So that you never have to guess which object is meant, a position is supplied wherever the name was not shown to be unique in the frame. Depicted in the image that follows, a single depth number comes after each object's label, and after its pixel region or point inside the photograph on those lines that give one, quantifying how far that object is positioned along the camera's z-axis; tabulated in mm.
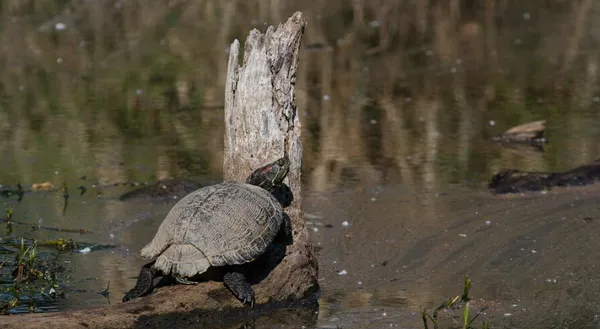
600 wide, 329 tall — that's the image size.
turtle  12852
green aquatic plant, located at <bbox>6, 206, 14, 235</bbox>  16937
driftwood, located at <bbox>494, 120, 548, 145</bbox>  23281
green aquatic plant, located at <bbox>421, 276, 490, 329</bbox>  11359
